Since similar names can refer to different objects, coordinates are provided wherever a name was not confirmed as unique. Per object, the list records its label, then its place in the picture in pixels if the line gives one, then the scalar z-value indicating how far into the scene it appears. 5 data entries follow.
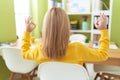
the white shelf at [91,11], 2.98
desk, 1.80
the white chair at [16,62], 1.90
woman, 1.23
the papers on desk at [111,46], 2.35
